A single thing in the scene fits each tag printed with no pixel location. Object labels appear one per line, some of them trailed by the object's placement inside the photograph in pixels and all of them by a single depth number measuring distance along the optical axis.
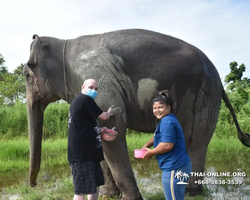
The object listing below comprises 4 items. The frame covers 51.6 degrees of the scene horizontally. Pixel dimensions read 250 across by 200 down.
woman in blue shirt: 1.67
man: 1.92
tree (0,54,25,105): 16.31
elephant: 2.38
